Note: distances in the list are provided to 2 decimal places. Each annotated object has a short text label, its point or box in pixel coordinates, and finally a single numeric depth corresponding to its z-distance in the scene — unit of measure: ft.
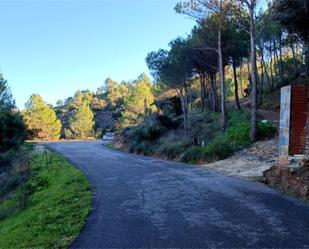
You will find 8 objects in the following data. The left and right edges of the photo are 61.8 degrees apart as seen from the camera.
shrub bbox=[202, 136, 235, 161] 43.49
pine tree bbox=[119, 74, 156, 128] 147.08
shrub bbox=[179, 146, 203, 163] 45.23
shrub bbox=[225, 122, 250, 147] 46.61
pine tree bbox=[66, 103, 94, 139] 174.60
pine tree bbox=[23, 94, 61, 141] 142.52
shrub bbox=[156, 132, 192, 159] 51.92
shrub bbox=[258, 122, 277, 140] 47.48
